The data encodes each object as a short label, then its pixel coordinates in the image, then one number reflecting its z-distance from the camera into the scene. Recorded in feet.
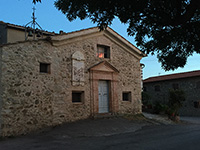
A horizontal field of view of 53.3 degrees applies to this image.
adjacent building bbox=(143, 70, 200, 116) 65.82
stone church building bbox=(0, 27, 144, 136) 27.50
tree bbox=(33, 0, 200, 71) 16.12
